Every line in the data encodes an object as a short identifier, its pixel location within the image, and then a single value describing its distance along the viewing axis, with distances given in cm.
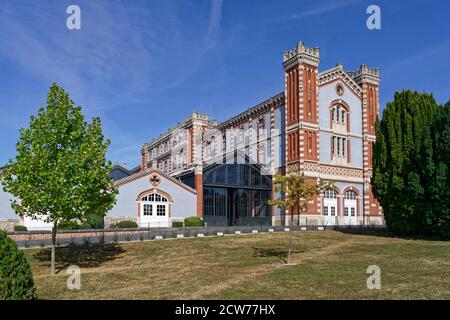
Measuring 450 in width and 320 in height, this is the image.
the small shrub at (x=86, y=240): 2944
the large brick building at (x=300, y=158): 4488
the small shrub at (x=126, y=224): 3762
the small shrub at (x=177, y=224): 4200
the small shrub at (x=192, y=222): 4147
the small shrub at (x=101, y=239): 2994
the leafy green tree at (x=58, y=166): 1914
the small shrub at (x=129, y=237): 3080
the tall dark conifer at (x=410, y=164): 2848
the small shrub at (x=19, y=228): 3482
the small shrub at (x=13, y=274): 1030
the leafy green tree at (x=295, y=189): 2030
